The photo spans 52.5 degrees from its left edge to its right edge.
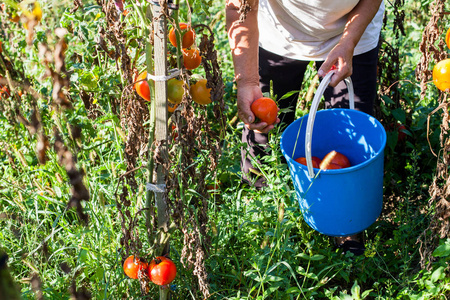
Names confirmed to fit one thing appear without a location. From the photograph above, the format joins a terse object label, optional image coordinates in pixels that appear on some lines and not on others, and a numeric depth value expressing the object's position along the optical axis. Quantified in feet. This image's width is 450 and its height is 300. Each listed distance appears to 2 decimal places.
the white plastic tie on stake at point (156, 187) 4.52
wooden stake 3.89
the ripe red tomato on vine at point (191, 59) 4.41
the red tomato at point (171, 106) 4.48
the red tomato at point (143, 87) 4.35
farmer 5.82
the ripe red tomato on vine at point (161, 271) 4.67
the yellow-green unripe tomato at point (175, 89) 4.32
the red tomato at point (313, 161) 5.83
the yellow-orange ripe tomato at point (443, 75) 4.76
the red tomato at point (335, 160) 5.90
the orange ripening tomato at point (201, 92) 4.46
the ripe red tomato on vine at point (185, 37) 4.20
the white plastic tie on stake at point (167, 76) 4.11
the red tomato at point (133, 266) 4.71
